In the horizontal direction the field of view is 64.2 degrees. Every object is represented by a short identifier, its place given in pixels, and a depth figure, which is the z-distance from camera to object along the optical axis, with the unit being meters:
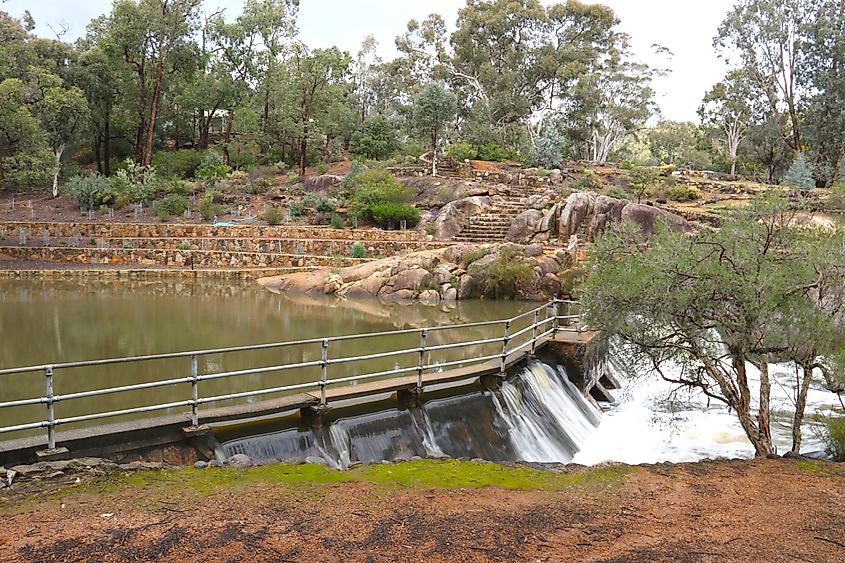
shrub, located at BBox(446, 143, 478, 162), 40.03
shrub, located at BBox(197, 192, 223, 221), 30.44
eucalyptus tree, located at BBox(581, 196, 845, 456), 8.09
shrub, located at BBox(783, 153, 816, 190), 35.63
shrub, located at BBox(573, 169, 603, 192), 34.88
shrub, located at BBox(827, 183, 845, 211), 14.27
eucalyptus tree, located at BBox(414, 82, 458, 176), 39.31
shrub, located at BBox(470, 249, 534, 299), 22.98
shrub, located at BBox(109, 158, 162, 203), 31.92
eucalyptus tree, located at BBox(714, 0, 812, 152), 40.41
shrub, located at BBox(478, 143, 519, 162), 42.00
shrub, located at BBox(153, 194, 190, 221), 30.67
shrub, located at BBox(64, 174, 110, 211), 30.77
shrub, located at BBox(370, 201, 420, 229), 29.11
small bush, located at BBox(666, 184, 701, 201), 34.34
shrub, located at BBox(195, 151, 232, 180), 36.62
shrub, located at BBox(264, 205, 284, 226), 30.11
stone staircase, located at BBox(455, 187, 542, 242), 28.06
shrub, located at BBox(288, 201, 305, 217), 31.23
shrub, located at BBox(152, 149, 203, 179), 37.31
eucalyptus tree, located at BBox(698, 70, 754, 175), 44.72
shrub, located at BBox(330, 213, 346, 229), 29.56
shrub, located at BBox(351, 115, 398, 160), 42.84
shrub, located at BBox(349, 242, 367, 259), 26.67
